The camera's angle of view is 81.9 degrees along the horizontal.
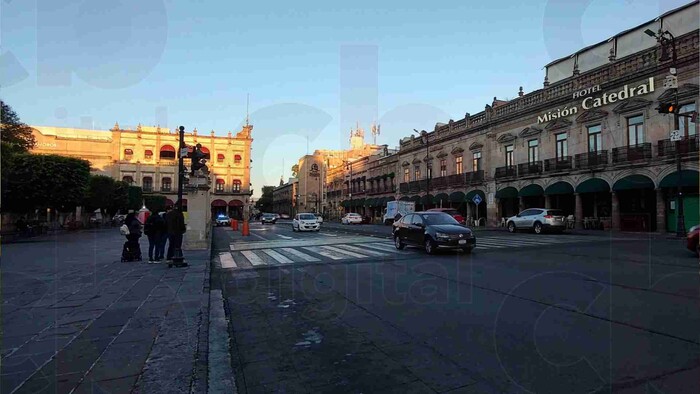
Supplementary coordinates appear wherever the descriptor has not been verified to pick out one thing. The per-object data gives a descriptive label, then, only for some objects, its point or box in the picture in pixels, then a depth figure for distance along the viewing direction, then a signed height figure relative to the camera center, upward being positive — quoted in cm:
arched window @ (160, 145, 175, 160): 7894 +1107
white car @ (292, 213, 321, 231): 3316 -123
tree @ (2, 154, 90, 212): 2584 +174
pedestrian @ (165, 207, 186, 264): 1161 -54
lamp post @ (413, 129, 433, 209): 4730 +601
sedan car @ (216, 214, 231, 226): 5694 -175
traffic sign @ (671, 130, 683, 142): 1949 +363
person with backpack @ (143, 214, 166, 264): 1279 -75
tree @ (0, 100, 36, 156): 4184 +879
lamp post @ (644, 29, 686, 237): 1977 +501
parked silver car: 2444 -67
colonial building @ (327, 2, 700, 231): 2325 +508
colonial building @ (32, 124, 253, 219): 7494 +1025
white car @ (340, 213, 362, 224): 5128 -125
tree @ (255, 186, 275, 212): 14350 +316
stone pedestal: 1683 -35
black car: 1367 -83
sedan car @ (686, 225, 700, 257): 1121 -84
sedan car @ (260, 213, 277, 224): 5659 -130
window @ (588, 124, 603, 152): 2809 +498
